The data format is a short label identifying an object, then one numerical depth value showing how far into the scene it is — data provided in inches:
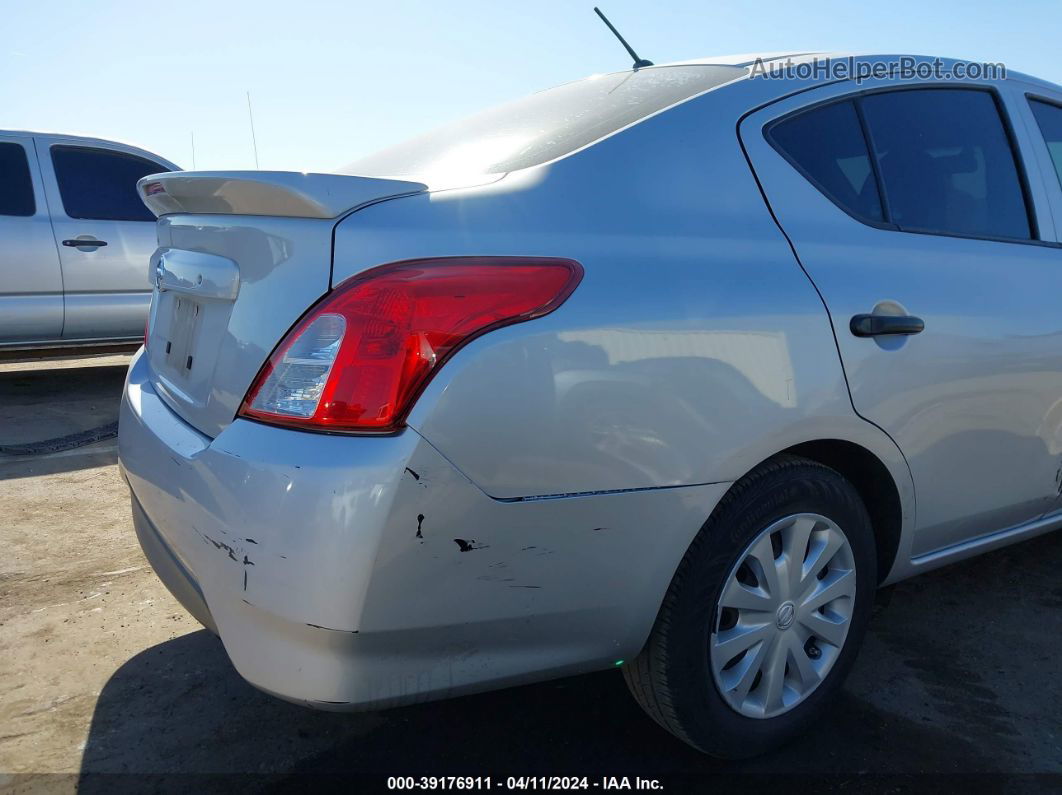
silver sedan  62.6
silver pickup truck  238.1
